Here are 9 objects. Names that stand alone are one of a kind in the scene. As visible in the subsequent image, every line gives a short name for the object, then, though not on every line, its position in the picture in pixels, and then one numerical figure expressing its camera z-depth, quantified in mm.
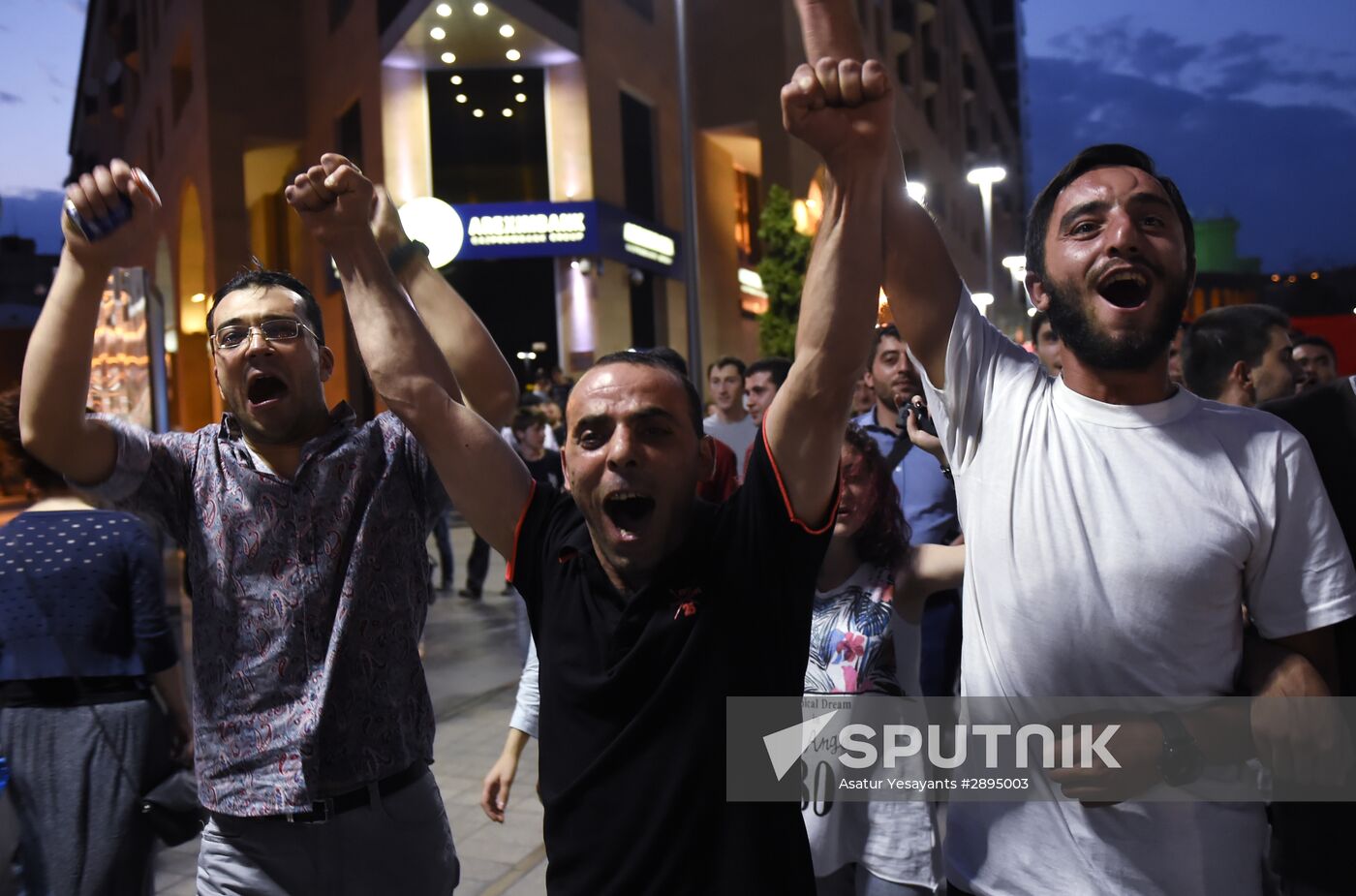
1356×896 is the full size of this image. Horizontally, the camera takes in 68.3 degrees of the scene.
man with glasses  2246
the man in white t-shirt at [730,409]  6656
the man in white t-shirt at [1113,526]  1776
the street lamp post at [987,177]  23250
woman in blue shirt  2947
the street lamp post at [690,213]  11305
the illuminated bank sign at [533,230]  20609
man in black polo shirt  1747
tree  22641
